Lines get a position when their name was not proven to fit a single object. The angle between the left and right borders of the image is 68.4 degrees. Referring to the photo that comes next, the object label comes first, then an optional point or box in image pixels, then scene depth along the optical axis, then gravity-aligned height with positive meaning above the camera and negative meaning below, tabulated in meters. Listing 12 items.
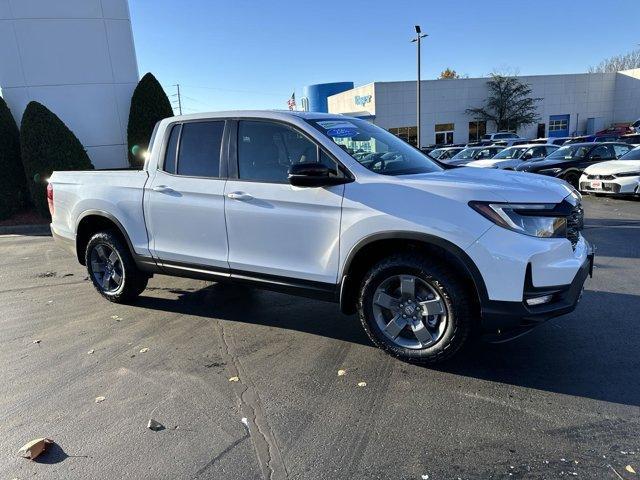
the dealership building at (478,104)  48.34 +2.10
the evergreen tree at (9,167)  11.85 -0.34
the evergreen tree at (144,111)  12.83 +0.90
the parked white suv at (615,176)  11.27 -1.46
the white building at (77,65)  12.12 +2.22
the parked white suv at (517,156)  14.64 -1.11
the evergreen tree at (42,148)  11.54 +0.08
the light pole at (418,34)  28.07 +5.46
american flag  57.59 +3.99
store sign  48.43 +3.33
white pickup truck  3.11 -0.69
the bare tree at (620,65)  86.69 +9.15
